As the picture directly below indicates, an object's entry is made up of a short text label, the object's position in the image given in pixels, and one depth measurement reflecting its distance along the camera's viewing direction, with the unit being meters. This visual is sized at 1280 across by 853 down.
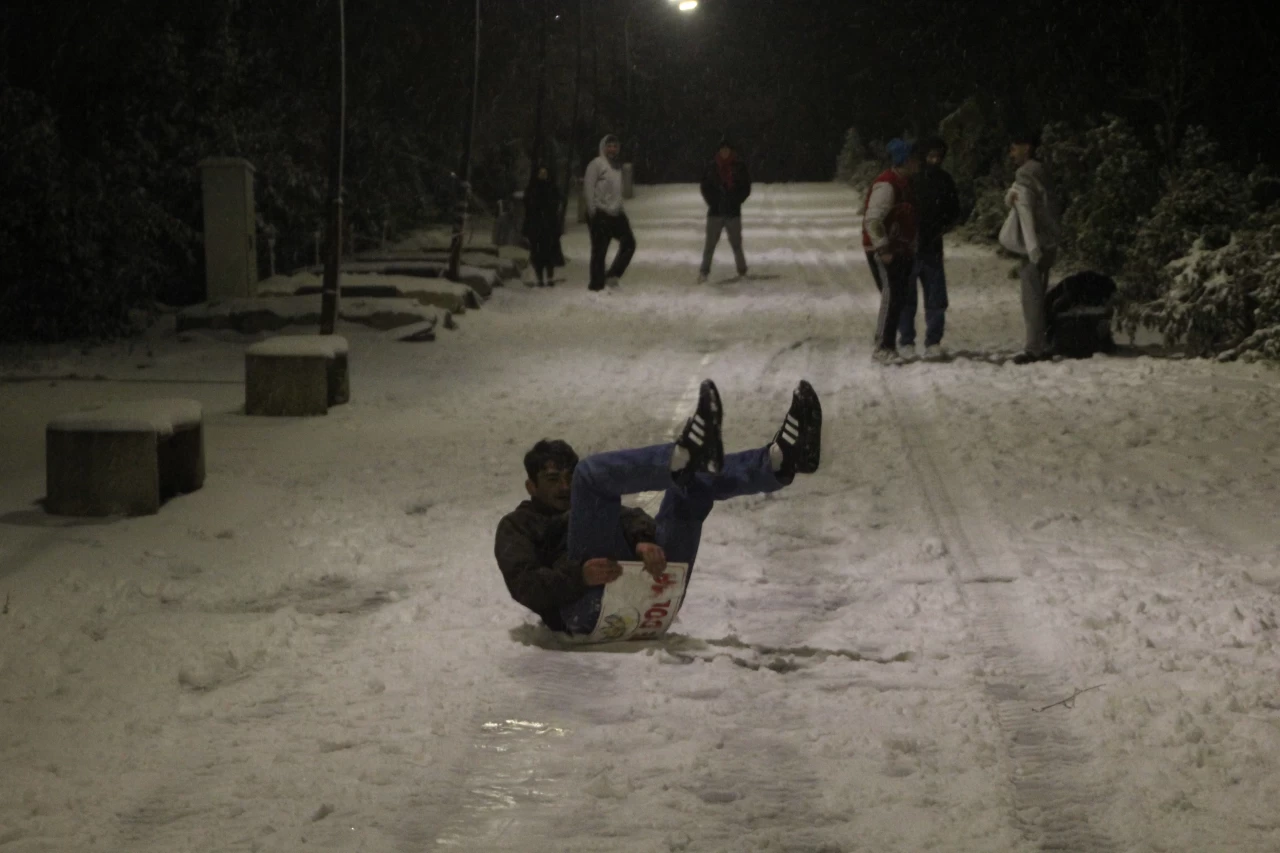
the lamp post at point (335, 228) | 14.81
